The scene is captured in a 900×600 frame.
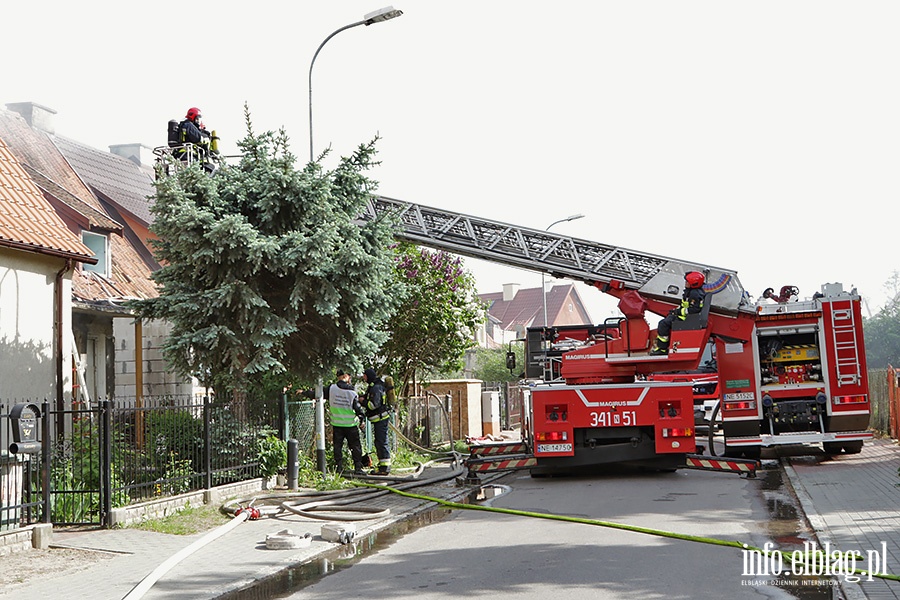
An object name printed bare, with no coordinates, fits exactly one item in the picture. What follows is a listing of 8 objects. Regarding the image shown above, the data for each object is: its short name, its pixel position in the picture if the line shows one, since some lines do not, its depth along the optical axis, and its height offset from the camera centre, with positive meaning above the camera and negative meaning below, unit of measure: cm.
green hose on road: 780 -138
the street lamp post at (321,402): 1504 +4
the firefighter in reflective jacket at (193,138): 1650 +481
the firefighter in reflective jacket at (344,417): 1543 -21
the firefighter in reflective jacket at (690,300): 1584 +153
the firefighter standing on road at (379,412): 1563 -17
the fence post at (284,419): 1463 -20
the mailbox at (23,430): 948 -15
